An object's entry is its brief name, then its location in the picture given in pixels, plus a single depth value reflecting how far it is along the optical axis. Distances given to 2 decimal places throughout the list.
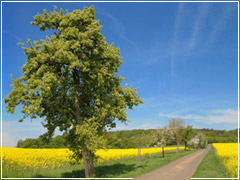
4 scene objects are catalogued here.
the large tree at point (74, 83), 15.27
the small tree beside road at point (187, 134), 62.92
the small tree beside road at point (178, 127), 50.58
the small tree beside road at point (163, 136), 38.62
